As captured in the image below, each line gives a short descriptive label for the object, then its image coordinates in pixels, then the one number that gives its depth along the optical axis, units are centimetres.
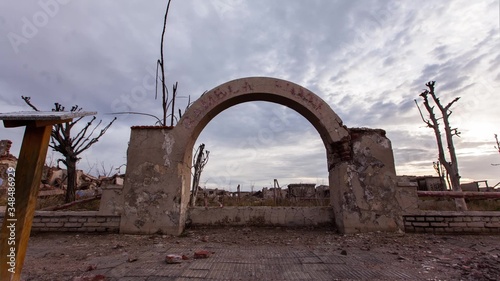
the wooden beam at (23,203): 213
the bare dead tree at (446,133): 1119
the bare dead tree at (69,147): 914
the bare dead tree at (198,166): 883
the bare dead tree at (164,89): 778
